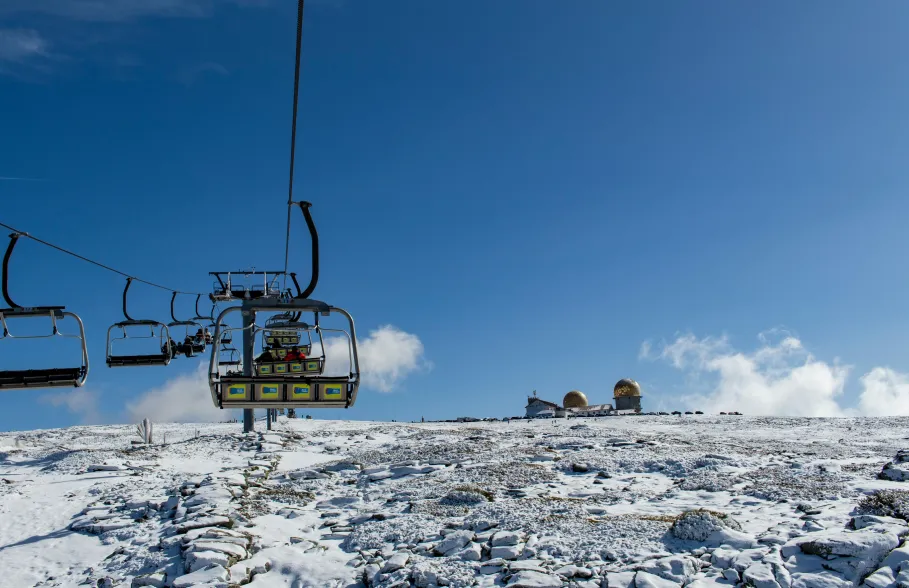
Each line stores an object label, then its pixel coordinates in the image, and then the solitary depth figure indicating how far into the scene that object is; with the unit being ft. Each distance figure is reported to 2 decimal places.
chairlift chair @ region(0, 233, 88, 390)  35.91
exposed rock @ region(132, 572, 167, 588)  34.63
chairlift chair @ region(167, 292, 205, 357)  74.33
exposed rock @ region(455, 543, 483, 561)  34.09
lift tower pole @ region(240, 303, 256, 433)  89.45
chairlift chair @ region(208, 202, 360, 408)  32.86
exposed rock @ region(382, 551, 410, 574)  33.68
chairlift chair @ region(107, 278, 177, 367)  55.01
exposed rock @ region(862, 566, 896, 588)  26.76
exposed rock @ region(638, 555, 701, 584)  29.81
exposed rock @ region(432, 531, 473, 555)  35.52
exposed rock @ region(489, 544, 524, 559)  33.83
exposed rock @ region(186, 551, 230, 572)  35.53
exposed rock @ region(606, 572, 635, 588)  29.27
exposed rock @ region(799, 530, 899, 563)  29.09
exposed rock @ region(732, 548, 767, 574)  30.01
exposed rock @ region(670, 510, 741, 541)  34.24
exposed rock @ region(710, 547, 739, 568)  30.71
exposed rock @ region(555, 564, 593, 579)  30.81
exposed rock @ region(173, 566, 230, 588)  33.65
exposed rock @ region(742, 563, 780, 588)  28.04
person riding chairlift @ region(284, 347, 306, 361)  53.68
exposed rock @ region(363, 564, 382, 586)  32.99
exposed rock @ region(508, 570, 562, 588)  29.81
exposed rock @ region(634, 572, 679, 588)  28.89
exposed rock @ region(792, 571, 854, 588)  27.68
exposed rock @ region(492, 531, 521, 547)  35.55
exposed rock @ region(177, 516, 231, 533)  41.39
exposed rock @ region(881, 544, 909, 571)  27.77
